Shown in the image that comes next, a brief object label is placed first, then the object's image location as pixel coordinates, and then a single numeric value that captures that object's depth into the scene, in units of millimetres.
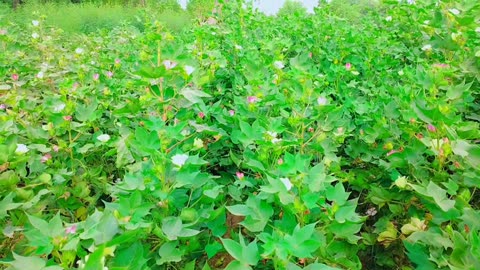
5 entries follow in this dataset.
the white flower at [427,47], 2017
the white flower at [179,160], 1042
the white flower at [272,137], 1170
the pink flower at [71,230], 927
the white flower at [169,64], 1301
